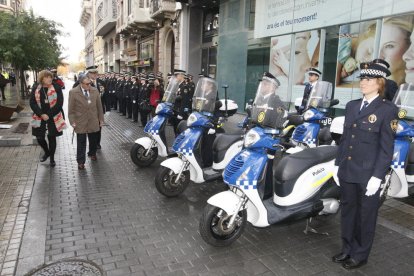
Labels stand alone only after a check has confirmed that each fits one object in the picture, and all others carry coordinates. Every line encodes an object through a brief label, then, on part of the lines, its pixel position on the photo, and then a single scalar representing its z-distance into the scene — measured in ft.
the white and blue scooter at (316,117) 23.92
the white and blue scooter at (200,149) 17.49
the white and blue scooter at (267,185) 12.51
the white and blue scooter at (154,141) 22.97
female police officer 10.41
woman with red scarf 22.31
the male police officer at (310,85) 24.82
